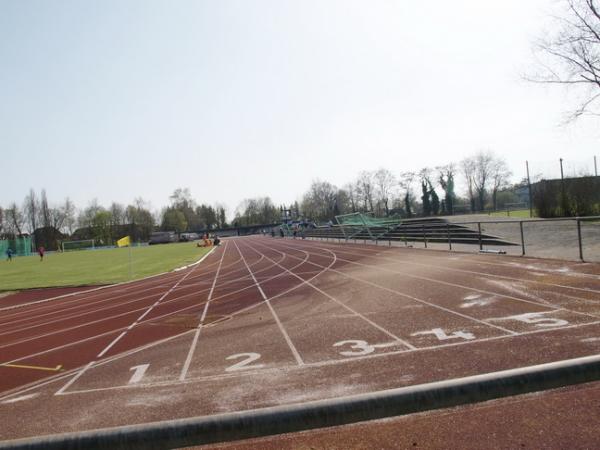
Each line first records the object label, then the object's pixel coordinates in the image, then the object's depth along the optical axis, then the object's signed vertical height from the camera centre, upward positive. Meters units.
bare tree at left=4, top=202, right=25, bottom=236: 104.12 +6.99
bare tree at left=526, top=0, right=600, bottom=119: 22.08 +7.07
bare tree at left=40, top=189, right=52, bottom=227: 109.31 +8.39
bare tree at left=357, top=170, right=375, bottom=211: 106.38 +5.89
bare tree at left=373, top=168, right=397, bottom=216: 104.12 +5.73
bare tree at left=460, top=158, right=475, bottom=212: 92.75 +7.35
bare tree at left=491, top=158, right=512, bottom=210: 90.62 +4.88
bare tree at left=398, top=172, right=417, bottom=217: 95.69 +5.89
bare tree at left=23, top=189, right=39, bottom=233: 108.25 +9.08
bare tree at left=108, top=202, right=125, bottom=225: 119.66 +7.07
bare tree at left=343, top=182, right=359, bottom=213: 109.00 +5.16
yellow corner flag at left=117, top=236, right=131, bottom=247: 23.42 -0.14
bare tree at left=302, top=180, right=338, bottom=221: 118.42 +5.66
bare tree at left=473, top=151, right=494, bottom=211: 91.25 +6.42
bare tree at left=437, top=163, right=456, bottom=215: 78.31 +4.06
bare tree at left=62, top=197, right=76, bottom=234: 114.20 +7.64
